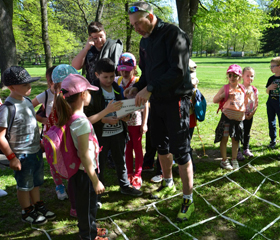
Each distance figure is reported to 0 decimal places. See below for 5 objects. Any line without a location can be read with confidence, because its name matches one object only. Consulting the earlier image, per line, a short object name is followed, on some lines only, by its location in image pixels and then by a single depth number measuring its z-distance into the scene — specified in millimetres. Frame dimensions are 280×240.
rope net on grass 2623
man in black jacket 2414
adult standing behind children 3449
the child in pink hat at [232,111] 3811
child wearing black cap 2492
